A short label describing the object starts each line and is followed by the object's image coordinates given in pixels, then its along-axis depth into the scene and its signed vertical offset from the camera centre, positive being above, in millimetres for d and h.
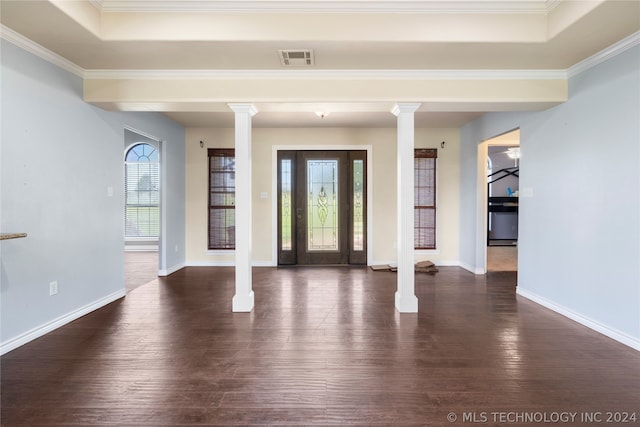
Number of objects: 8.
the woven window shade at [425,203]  6062 +117
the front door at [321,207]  5973 +42
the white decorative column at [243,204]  3553 +59
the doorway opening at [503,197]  8640 +329
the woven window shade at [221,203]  6047 +119
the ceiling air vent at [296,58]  2959 +1451
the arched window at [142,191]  8039 +459
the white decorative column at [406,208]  3533 +13
